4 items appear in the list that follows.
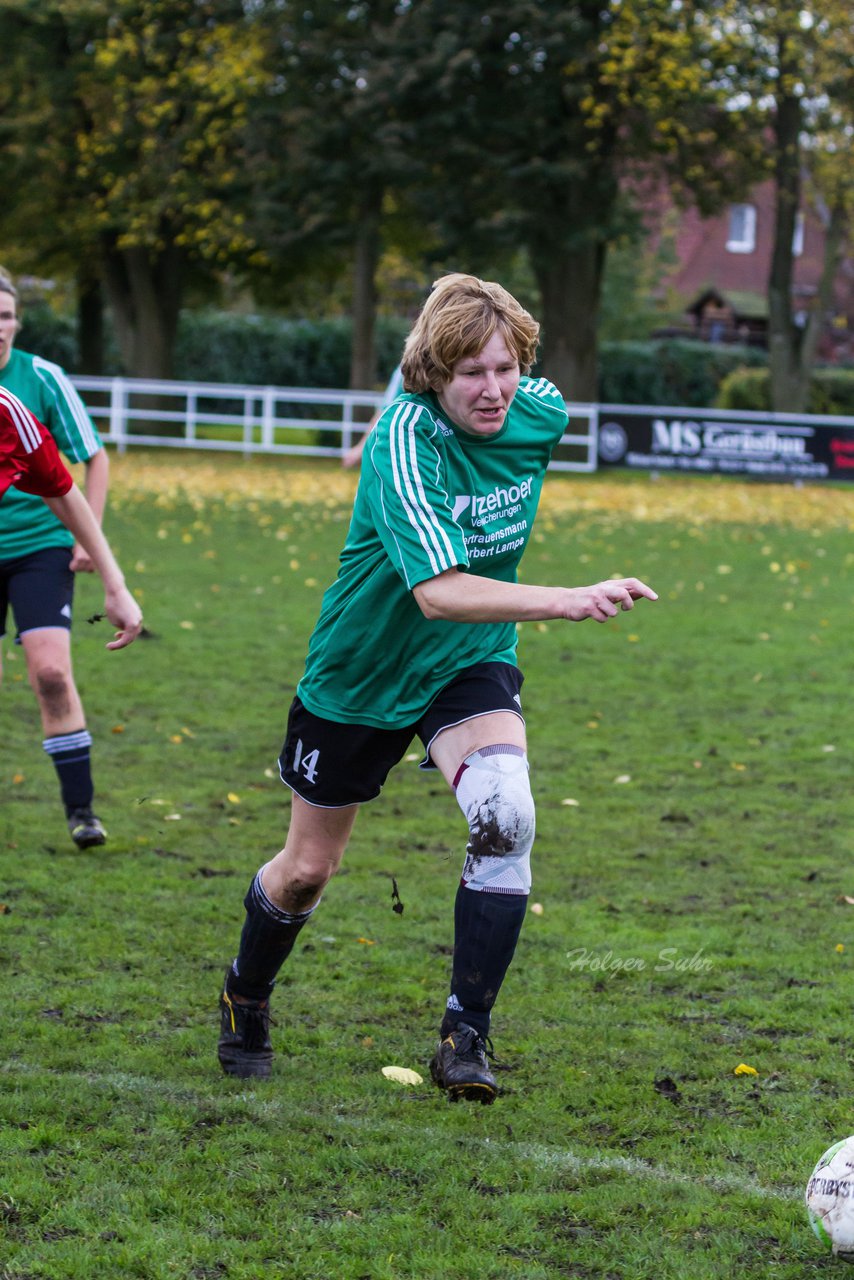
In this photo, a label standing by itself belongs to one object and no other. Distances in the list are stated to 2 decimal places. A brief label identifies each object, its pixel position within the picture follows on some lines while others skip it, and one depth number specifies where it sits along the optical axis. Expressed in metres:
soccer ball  6.52
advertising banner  52.31
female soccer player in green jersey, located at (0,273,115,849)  12.52
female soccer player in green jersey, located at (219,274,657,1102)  7.71
